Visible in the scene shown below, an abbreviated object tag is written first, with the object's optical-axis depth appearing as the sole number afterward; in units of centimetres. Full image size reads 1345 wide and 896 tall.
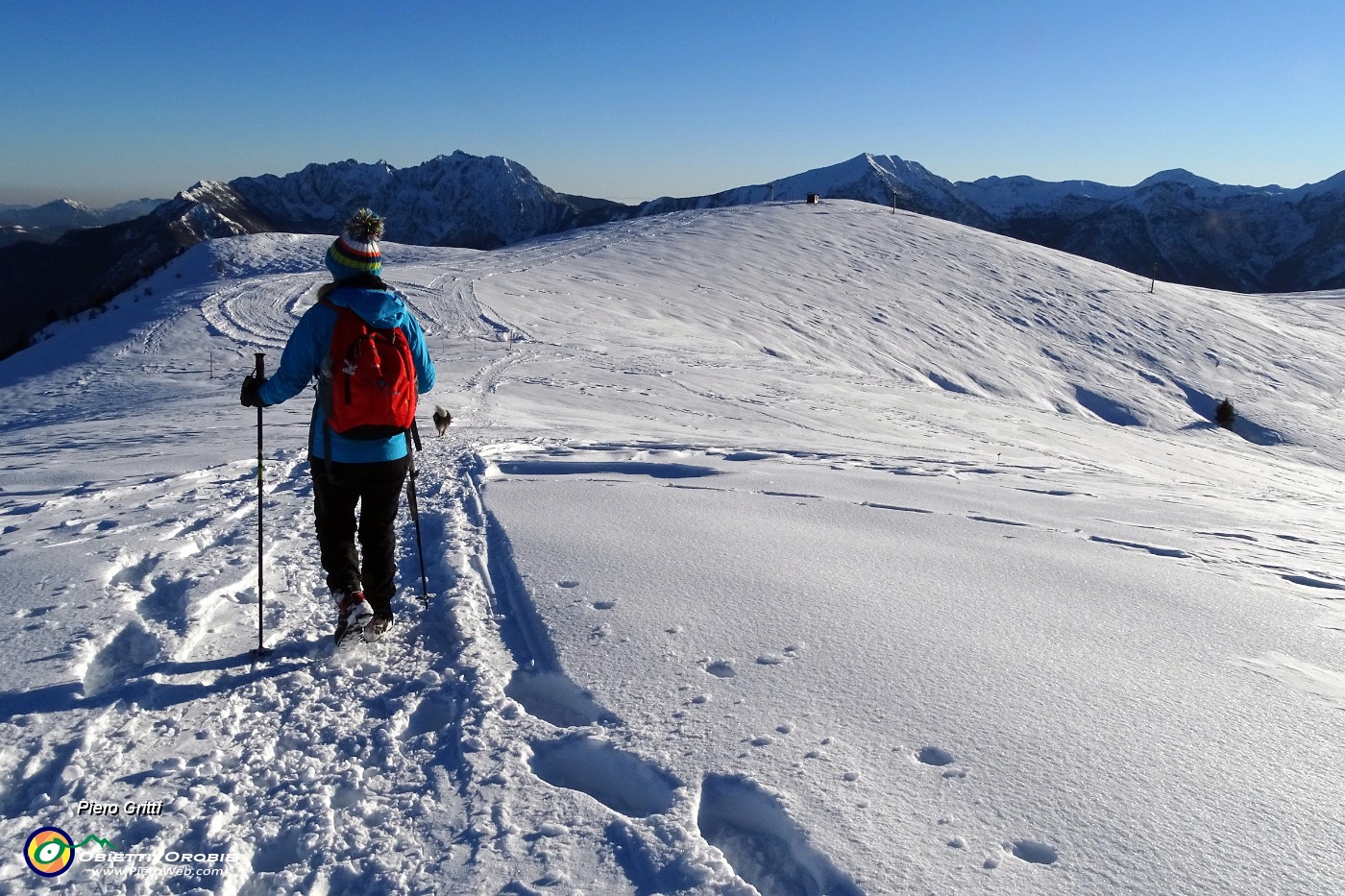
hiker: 353
